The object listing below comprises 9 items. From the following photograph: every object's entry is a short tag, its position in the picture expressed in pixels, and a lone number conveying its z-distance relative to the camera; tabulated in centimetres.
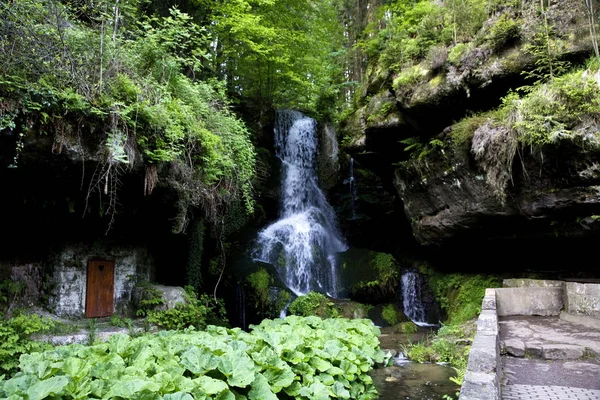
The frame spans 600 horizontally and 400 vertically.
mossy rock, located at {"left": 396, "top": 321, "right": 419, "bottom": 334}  1069
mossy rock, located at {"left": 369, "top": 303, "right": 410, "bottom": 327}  1141
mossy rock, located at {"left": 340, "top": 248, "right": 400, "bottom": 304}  1246
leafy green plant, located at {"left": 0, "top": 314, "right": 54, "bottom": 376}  609
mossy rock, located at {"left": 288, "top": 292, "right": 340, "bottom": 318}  1105
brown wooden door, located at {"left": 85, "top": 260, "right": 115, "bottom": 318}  957
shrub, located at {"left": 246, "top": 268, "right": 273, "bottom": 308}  1171
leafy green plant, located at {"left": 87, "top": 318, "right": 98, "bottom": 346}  752
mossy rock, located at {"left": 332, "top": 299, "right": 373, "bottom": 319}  1131
